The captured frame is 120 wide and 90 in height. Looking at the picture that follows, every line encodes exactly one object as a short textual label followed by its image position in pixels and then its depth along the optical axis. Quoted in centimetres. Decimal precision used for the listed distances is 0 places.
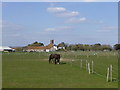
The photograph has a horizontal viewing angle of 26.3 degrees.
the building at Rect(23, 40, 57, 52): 14100
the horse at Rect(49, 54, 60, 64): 3042
